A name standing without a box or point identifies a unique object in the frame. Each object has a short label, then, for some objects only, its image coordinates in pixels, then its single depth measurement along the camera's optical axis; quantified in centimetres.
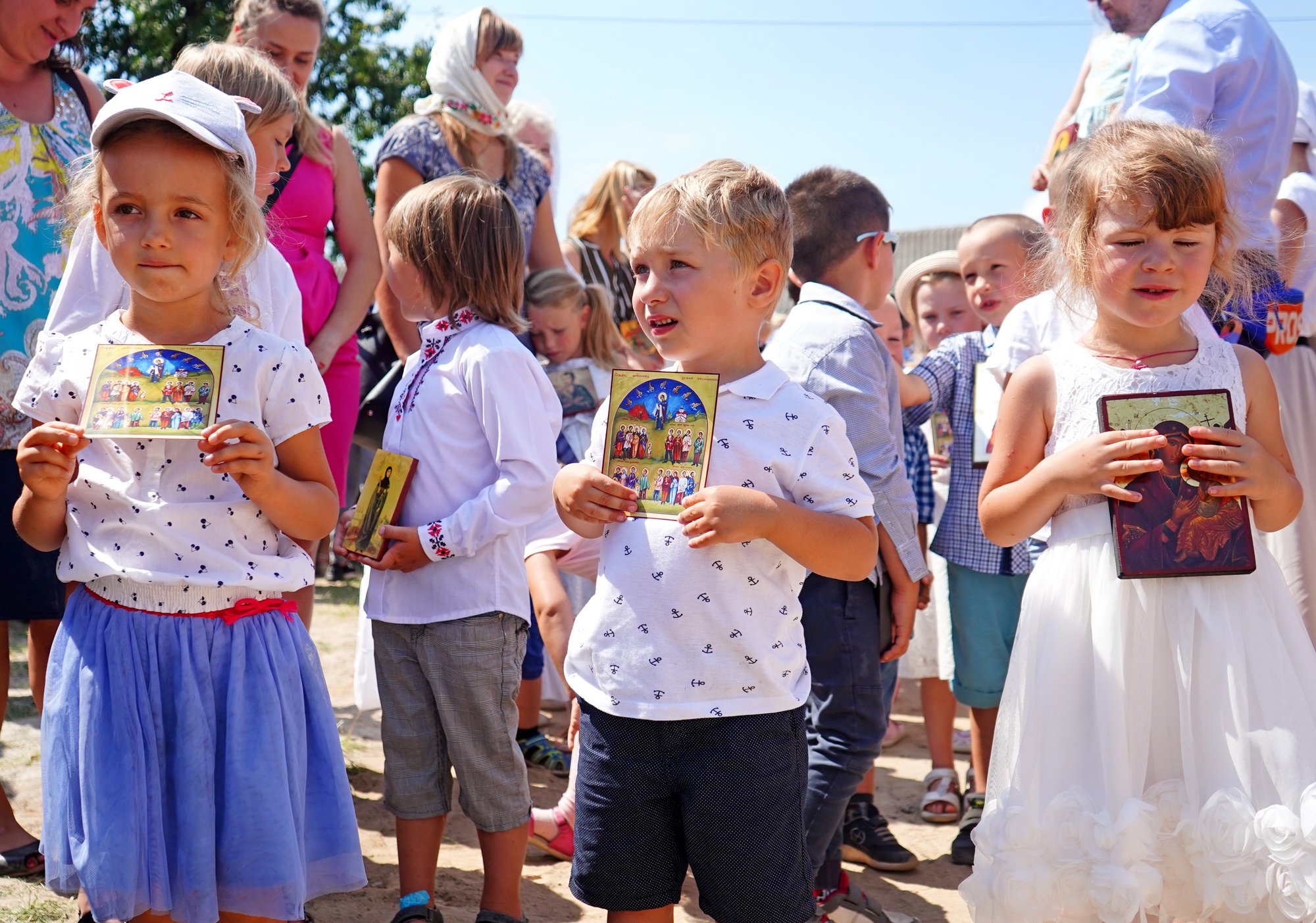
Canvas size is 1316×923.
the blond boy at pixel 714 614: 218
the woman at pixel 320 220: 371
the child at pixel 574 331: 468
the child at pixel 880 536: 291
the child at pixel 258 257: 258
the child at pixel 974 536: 395
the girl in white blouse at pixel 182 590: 212
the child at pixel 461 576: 285
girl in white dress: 225
